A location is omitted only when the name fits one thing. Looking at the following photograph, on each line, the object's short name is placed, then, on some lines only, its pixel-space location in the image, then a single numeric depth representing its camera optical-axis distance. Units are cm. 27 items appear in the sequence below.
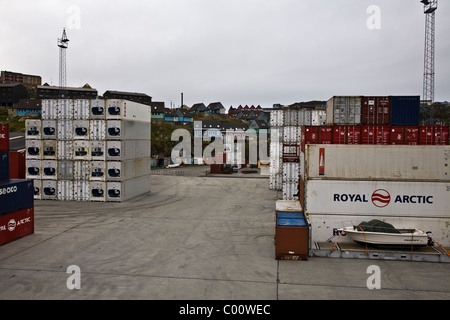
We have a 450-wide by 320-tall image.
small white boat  1794
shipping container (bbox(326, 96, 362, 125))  2419
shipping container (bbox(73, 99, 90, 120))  3322
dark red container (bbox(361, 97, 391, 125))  2413
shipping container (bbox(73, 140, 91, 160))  3347
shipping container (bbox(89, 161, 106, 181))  3319
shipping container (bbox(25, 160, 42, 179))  3428
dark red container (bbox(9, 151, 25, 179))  3244
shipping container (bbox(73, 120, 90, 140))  3334
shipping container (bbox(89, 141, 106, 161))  3312
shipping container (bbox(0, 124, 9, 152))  2127
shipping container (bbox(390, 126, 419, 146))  2086
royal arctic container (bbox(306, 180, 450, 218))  1919
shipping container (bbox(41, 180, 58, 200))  3416
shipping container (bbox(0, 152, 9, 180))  2128
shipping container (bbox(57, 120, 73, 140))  3369
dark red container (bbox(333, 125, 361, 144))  2111
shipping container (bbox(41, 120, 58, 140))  3394
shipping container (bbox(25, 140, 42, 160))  3428
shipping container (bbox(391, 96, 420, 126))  2334
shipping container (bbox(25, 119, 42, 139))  3428
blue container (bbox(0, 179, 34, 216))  1992
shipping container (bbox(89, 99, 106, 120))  3284
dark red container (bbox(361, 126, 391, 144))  2108
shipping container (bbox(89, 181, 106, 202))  3341
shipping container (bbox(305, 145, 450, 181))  1928
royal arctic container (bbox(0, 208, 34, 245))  1997
